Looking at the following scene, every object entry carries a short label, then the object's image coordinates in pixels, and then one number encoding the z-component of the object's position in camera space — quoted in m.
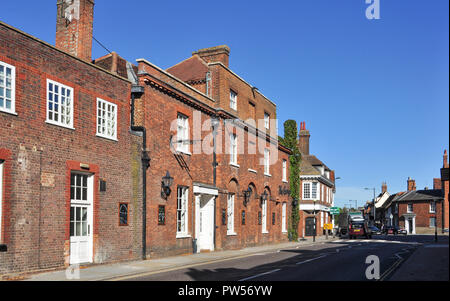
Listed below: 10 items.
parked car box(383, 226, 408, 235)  65.00
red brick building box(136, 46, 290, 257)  20.84
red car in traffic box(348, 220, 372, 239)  47.50
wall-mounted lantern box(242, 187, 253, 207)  30.16
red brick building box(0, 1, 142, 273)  13.91
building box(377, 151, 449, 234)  76.56
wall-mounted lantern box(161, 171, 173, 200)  20.70
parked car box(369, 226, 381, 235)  72.80
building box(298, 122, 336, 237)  53.97
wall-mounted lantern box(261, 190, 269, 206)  33.20
